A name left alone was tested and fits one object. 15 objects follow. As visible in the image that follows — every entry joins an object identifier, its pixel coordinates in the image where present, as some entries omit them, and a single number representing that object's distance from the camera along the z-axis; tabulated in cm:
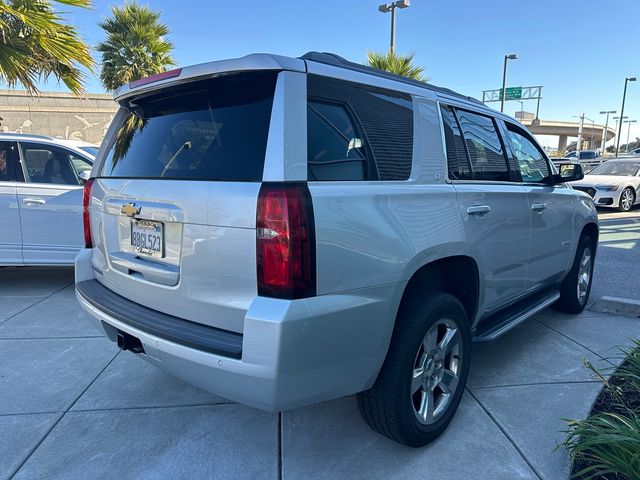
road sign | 3098
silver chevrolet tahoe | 181
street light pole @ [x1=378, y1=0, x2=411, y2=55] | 1334
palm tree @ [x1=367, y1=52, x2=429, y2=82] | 1268
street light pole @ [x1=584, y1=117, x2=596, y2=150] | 6927
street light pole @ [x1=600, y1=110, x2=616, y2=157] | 6594
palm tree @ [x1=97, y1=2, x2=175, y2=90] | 1422
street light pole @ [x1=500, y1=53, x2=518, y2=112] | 2577
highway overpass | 6366
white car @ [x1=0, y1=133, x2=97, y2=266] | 516
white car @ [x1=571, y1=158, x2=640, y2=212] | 1248
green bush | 204
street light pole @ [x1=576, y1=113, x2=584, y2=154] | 5803
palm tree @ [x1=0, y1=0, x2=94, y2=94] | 594
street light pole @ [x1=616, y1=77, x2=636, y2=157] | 3938
